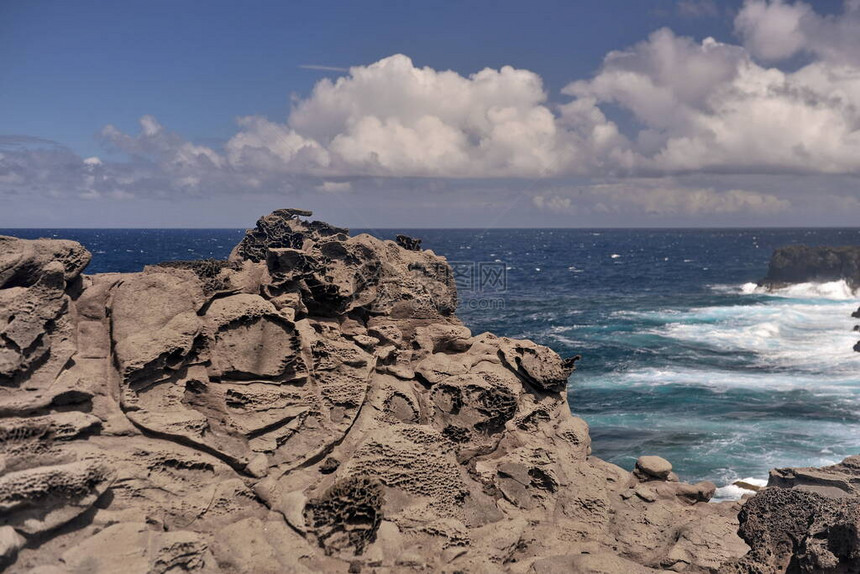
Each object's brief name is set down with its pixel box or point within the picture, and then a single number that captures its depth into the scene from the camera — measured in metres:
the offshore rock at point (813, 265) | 90.56
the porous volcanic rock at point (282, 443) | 10.96
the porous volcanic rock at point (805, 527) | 12.66
